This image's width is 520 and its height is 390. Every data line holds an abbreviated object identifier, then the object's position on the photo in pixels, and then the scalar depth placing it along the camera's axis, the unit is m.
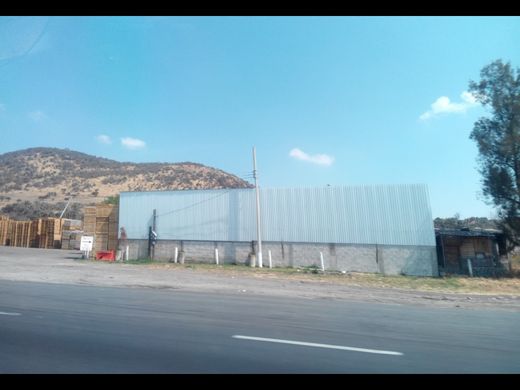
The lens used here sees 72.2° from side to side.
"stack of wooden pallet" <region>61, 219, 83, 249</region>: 39.03
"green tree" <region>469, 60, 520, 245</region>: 21.55
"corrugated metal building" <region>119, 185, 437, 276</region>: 21.84
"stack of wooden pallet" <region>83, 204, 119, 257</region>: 29.42
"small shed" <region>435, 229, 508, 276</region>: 22.00
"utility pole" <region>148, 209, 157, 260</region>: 27.17
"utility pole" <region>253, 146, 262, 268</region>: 23.88
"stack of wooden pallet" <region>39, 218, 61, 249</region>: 40.00
